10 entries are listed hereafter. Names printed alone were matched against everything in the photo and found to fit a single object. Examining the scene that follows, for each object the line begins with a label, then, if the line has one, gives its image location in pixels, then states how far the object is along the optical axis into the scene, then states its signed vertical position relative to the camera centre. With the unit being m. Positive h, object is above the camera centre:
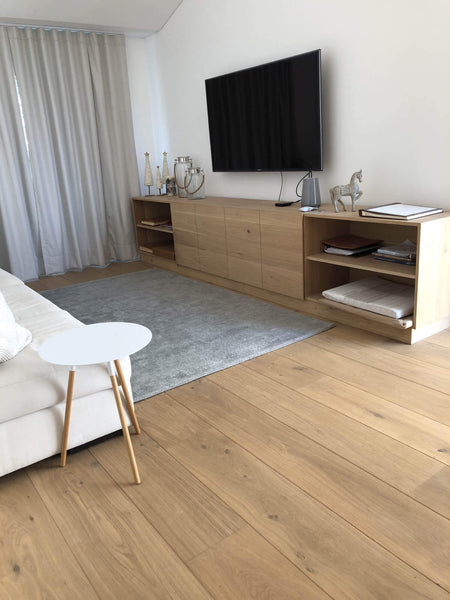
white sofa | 1.58 -0.79
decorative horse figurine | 2.72 -0.22
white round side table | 1.51 -0.56
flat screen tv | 3.05 +0.25
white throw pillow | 1.64 -0.56
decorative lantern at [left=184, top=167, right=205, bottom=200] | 4.12 -0.19
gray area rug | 2.41 -0.96
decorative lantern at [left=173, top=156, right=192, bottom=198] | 4.27 -0.08
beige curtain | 4.14 +0.21
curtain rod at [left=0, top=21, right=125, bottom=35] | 3.95 +1.14
